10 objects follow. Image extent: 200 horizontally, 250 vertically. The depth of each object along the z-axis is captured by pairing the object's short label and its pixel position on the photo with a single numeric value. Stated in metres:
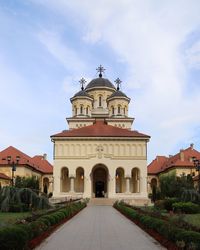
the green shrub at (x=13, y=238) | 5.73
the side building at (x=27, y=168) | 37.34
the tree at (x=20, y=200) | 16.74
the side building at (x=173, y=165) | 39.87
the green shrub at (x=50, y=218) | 10.23
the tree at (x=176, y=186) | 22.87
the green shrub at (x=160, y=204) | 19.01
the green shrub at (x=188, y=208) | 16.96
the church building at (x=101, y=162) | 33.94
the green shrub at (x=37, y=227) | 7.73
